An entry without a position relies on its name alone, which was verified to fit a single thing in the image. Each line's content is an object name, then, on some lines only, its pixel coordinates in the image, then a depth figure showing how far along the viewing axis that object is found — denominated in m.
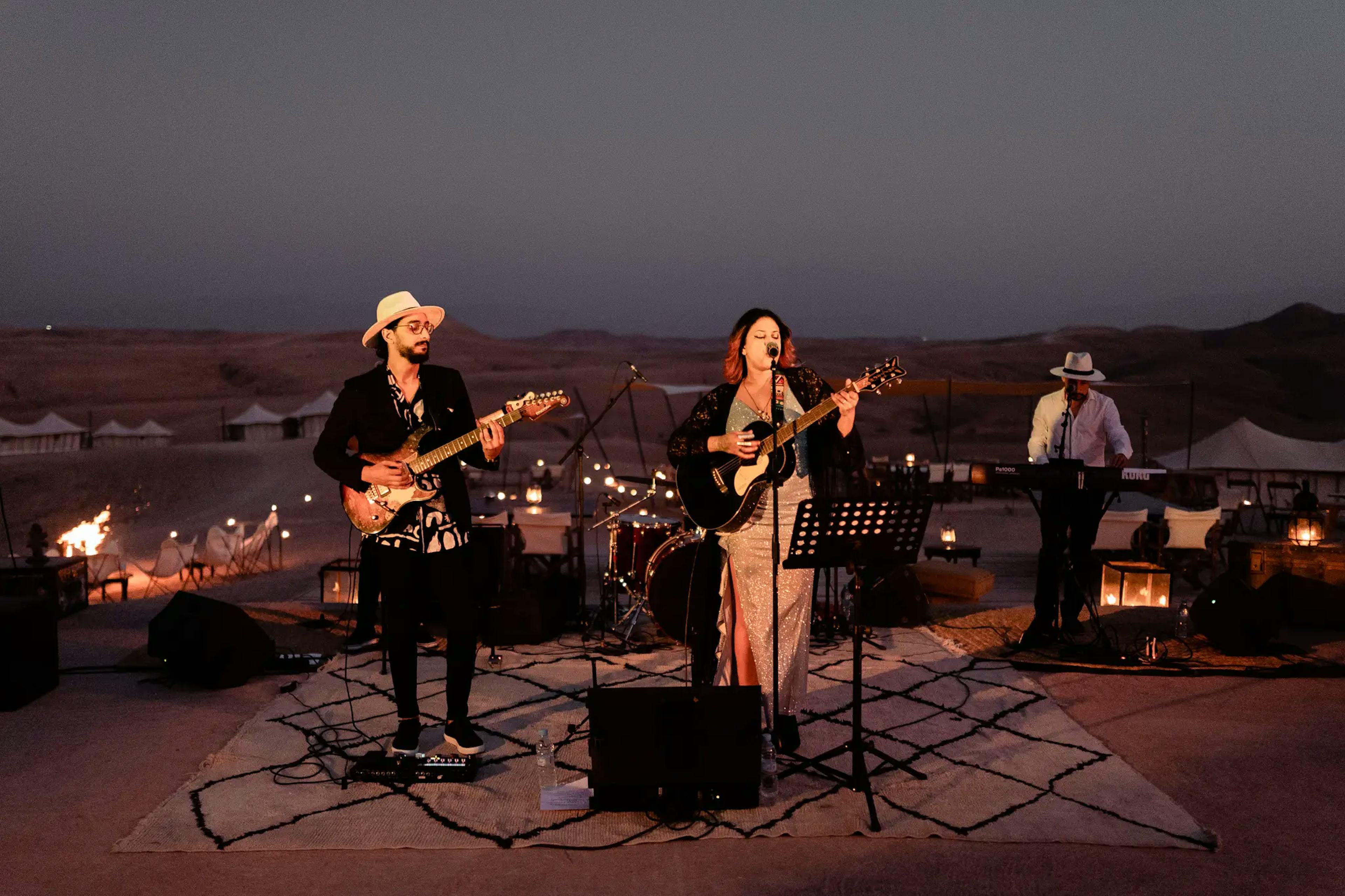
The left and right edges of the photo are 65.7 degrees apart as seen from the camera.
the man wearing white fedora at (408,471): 4.42
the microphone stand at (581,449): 6.46
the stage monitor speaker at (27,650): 5.66
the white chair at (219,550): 11.73
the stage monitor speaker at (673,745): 4.06
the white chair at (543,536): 9.30
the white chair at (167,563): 11.44
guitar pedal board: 4.50
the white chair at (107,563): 11.24
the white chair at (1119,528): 11.24
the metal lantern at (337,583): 8.84
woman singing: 4.52
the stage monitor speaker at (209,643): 6.11
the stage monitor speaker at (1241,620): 6.88
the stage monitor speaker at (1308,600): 7.70
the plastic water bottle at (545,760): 4.49
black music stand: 4.00
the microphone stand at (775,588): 4.09
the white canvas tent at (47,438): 34.00
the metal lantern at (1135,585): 7.98
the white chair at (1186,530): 11.04
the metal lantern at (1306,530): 8.55
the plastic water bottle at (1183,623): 7.20
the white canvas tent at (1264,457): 18.94
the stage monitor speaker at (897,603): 8.07
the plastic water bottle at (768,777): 4.25
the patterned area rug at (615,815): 3.95
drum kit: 6.68
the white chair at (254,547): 11.98
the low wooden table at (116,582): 10.16
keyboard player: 6.98
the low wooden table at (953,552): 10.80
